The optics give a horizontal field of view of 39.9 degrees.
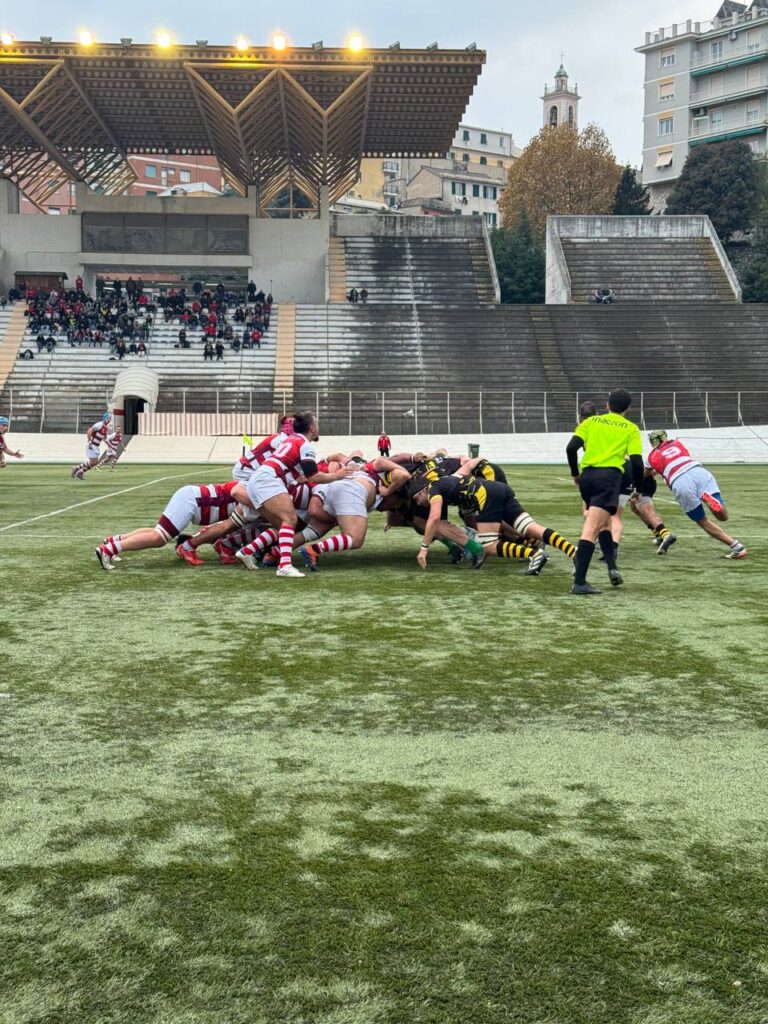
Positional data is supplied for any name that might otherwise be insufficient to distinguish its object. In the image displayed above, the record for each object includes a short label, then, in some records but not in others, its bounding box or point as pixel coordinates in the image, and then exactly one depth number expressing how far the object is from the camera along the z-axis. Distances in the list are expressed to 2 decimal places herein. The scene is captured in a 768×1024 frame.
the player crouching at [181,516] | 10.86
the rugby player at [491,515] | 10.91
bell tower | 151.38
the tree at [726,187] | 81.44
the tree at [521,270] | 75.31
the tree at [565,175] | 88.19
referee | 9.58
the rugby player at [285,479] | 10.65
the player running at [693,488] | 12.28
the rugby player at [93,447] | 27.91
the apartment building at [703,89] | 93.44
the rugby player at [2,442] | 25.32
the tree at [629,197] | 82.38
